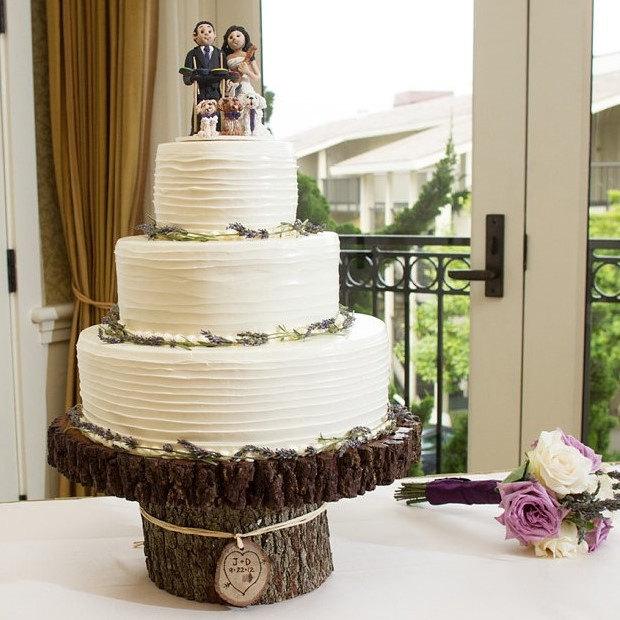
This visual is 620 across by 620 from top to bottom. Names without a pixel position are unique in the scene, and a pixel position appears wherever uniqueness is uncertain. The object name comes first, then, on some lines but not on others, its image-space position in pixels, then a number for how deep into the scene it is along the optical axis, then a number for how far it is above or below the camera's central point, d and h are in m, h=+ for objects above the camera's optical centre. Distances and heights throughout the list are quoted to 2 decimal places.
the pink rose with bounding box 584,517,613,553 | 1.38 -0.46
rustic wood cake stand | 1.10 -0.32
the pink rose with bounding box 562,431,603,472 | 1.41 -0.35
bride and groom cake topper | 1.33 +0.18
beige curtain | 2.79 +0.24
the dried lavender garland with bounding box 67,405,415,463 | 1.13 -0.28
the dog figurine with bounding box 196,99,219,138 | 1.32 +0.13
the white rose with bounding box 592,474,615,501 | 1.38 -0.40
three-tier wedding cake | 1.15 -0.15
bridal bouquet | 1.35 -0.41
